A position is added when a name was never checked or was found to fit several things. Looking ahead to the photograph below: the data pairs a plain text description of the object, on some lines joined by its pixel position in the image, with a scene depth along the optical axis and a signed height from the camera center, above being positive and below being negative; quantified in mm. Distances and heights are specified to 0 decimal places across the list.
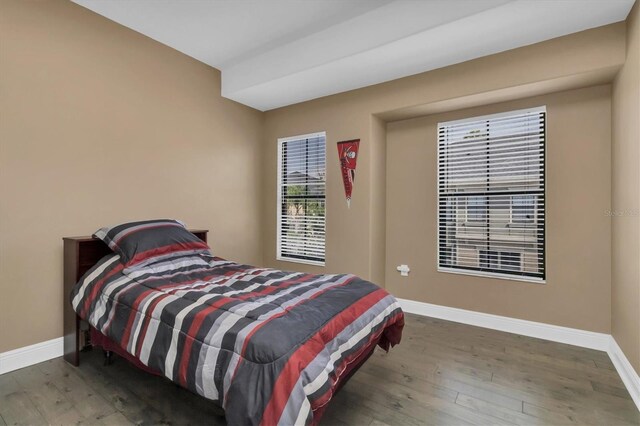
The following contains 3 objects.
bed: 1317 -584
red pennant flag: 3750 +637
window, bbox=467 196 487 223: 3373 +54
